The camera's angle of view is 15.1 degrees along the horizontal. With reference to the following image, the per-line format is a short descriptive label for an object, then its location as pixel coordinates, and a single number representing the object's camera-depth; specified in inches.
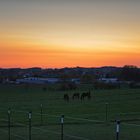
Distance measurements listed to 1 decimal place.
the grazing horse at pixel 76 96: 3122.0
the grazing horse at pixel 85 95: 3015.3
